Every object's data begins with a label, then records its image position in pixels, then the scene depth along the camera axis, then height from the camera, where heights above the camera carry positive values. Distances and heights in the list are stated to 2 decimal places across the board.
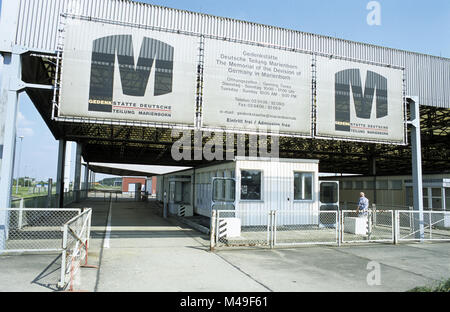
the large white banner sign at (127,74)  10.65 +3.80
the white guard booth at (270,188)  14.11 -0.04
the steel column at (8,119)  9.87 +1.95
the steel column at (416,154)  14.31 +1.68
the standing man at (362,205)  13.45 -0.65
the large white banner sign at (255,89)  11.95 +3.79
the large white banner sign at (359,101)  13.32 +3.78
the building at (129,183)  71.45 +0.27
